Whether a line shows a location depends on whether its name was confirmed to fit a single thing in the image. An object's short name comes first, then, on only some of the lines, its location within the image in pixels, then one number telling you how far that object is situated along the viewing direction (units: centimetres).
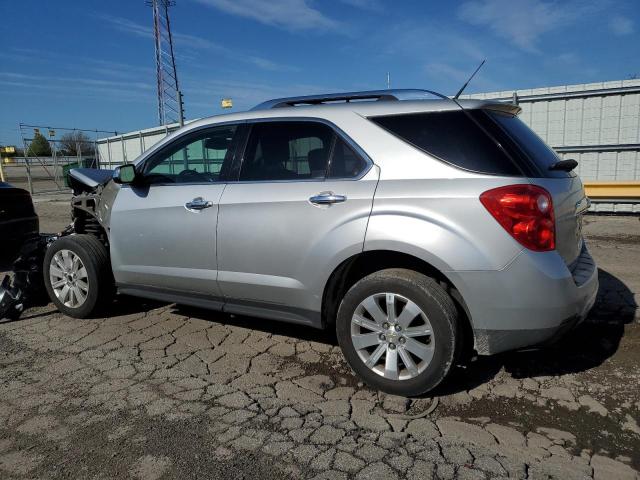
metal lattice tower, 3422
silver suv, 273
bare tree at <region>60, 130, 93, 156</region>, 2167
